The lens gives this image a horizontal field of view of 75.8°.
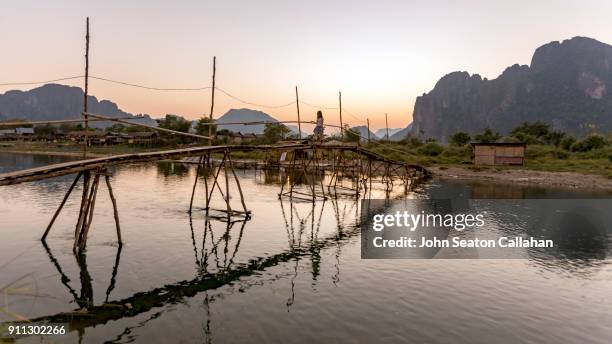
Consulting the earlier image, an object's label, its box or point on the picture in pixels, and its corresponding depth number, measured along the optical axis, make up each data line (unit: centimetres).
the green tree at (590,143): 6569
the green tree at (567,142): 7225
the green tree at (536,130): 9356
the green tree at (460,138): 9488
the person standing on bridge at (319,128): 3200
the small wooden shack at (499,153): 5759
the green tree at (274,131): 10677
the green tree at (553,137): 8982
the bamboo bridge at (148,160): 1414
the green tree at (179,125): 10646
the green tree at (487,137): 9331
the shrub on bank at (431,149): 7444
